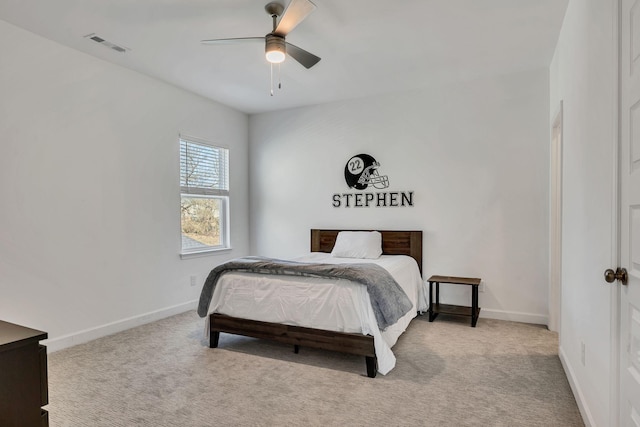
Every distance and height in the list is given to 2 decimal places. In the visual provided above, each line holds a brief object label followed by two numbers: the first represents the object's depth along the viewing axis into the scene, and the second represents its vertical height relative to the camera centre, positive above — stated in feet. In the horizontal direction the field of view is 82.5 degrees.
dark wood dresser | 3.77 -1.83
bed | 9.07 -3.10
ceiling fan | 8.07 +4.21
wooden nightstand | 12.78 -3.57
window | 15.47 +0.53
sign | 15.48 +0.90
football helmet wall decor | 15.89 +1.52
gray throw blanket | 9.16 -1.84
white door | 4.38 -0.02
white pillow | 14.56 -1.53
